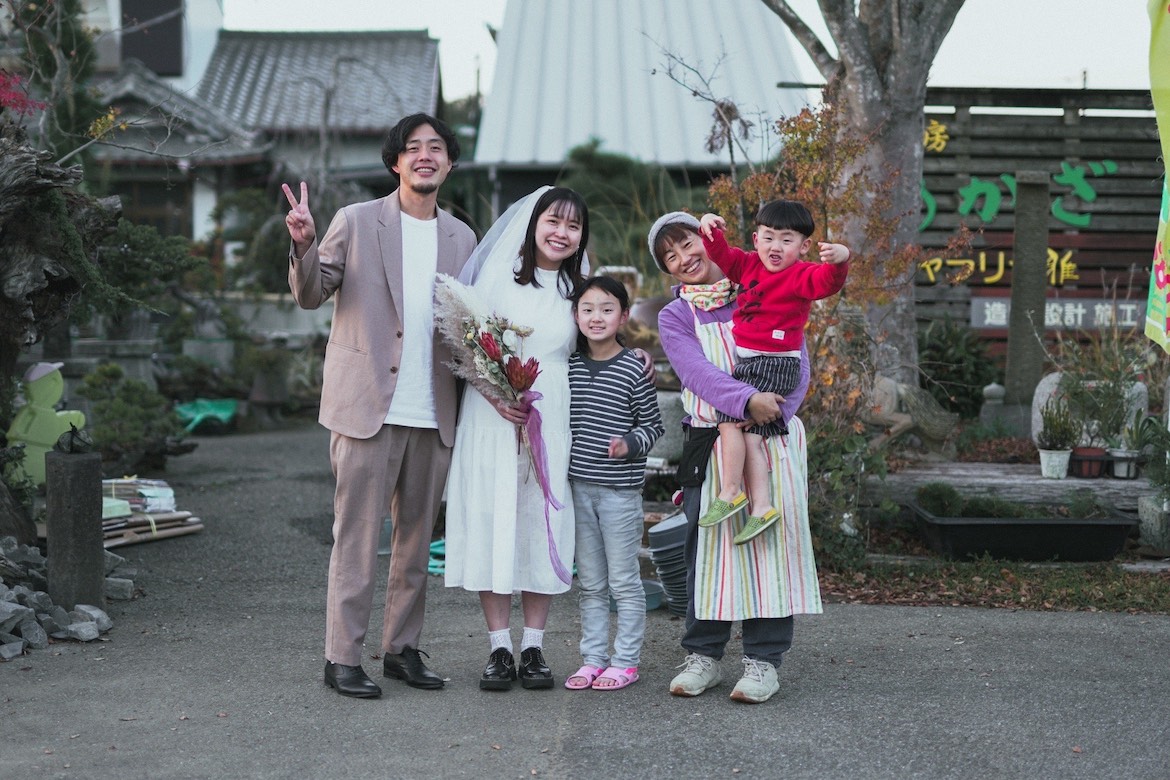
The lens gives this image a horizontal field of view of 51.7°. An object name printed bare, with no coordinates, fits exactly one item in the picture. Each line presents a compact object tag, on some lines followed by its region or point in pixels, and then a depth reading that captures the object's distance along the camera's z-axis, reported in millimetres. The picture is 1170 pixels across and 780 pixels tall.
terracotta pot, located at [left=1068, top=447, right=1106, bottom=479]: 7227
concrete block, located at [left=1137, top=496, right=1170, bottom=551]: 6746
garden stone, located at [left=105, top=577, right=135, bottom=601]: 5816
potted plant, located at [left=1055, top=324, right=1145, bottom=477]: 7269
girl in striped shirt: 4332
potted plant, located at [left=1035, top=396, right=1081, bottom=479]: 7223
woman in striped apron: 4207
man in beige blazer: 4297
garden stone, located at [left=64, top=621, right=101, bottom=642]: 5074
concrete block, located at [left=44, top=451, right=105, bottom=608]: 5312
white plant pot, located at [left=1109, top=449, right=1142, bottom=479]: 7195
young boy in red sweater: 4023
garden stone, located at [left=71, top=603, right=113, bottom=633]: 5227
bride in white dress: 4340
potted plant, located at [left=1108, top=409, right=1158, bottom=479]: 7203
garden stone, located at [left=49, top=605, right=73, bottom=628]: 5164
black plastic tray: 6438
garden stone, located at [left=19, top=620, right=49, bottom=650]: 4961
